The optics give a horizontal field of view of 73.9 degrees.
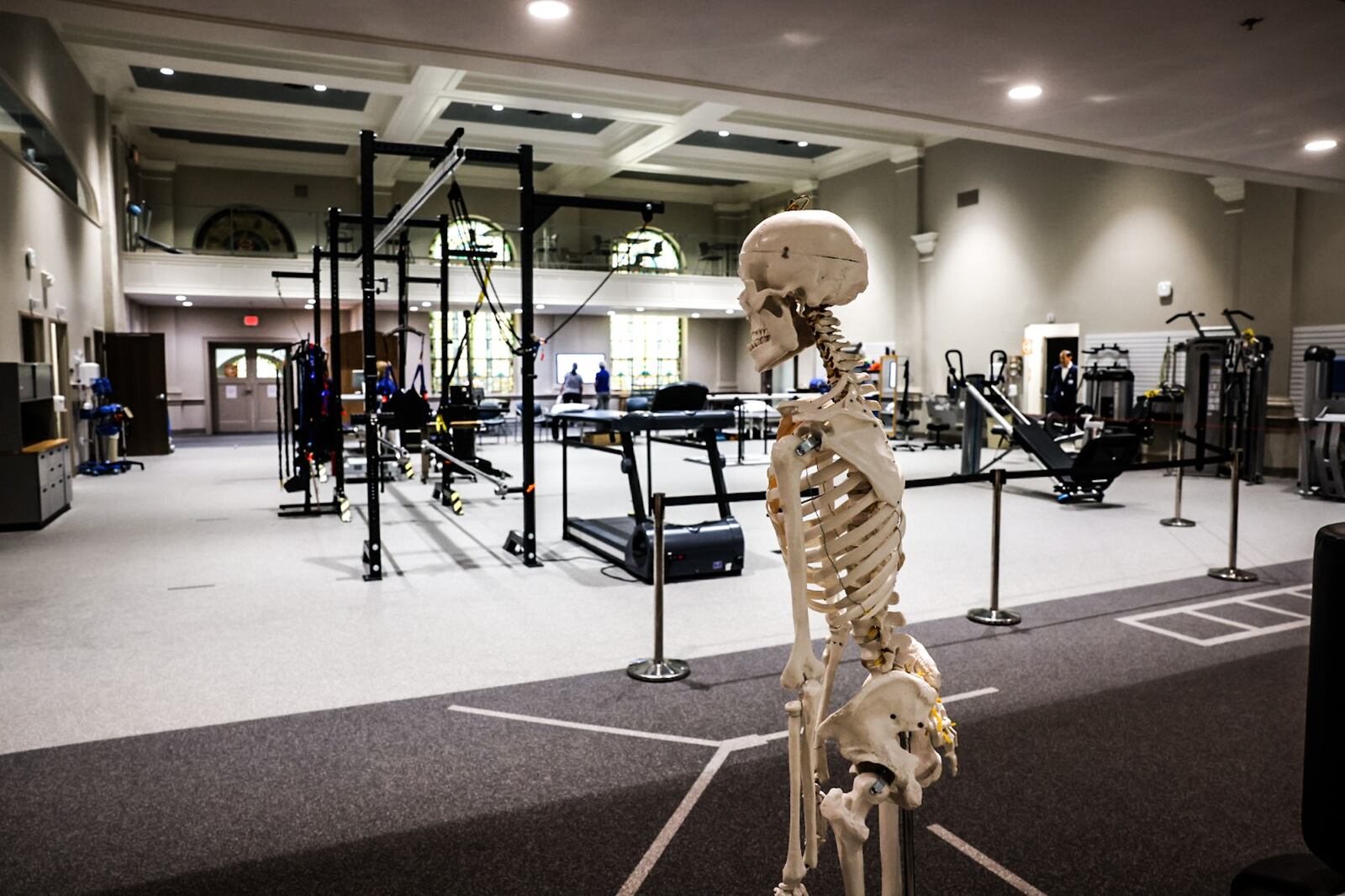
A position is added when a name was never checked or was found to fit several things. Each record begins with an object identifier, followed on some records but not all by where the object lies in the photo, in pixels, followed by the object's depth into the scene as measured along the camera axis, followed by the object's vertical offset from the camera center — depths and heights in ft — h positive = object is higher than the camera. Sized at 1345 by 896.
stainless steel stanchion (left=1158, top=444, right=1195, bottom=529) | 25.26 -3.74
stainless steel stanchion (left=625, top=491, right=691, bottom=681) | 12.84 -4.05
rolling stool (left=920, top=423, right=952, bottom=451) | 51.67 -2.75
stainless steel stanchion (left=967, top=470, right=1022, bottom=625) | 15.47 -3.95
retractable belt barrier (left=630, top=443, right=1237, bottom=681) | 12.98 -2.75
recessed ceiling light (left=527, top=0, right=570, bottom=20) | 13.00 +5.58
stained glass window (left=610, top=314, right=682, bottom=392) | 77.46 +3.25
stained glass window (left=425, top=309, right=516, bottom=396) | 72.49 +2.37
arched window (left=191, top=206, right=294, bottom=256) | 64.95 +11.37
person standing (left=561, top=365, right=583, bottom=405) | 57.77 +0.21
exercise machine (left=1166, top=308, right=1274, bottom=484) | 35.04 -0.06
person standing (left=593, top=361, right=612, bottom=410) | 56.79 +0.26
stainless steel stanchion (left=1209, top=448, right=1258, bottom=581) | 18.49 -3.74
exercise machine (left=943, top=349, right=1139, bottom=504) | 27.86 -2.00
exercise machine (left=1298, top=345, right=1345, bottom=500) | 30.42 -1.29
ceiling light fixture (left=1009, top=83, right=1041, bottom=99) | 17.06 +5.77
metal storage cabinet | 25.27 -2.31
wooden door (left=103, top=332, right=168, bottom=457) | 46.29 +0.17
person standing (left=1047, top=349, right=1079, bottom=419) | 43.68 -0.01
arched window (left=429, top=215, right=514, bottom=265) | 70.18 +12.09
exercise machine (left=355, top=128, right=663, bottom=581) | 19.31 +2.62
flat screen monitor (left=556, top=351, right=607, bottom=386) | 73.67 +2.08
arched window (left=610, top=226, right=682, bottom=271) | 70.69 +11.25
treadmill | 19.04 -3.04
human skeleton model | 5.49 -0.98
